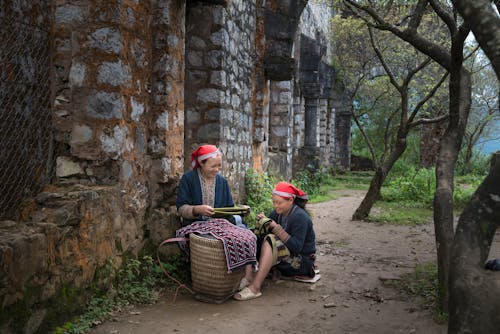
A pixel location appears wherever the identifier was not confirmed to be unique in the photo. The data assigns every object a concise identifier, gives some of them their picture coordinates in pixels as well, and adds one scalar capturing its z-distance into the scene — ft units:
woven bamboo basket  12.73
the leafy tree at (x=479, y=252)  6.93
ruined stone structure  9.52
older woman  14.08
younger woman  14.14
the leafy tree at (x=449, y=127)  12.05
